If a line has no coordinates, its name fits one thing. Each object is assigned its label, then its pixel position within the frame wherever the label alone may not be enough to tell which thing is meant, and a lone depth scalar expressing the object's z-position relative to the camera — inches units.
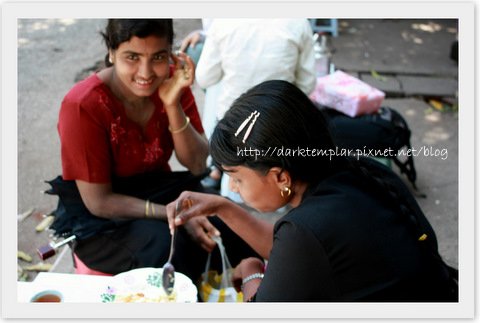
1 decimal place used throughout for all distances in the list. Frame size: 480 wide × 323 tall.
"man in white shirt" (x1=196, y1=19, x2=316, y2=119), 113.7
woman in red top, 79.4
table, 65.9
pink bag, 136.6
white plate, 66.4
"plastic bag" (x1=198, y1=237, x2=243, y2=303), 75.0
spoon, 68.4
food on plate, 65.6
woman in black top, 53.5
